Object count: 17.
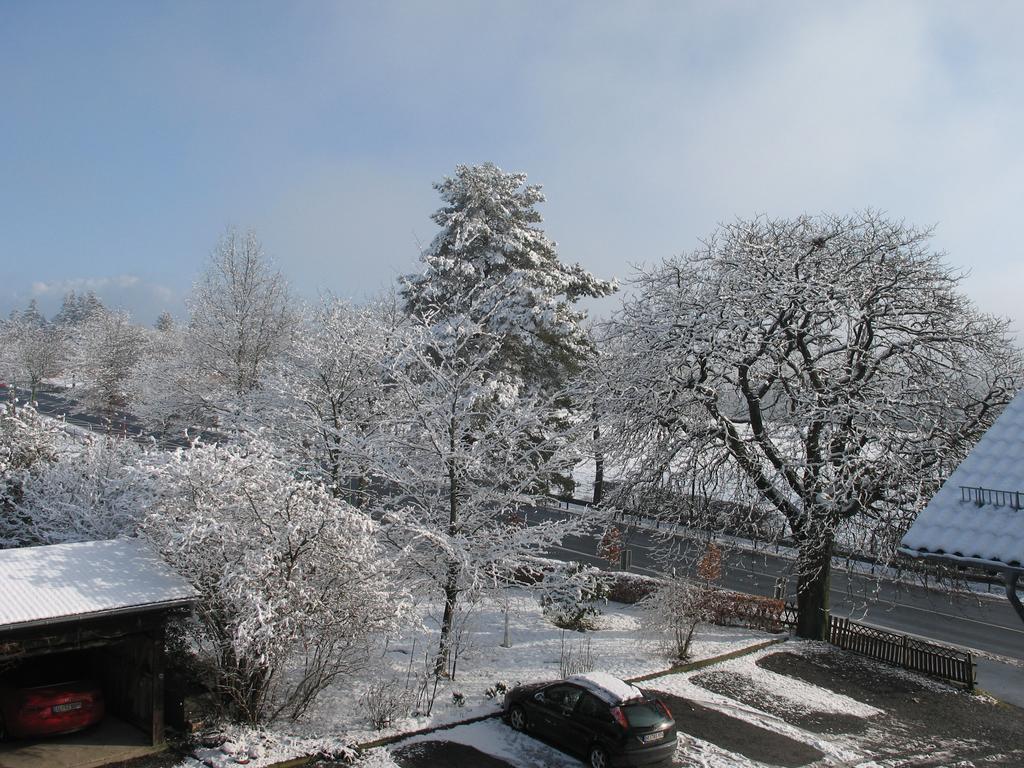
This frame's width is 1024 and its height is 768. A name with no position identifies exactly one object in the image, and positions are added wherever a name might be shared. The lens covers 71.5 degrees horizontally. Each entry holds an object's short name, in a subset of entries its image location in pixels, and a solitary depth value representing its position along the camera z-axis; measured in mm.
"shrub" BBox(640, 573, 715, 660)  15547
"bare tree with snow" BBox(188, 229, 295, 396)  28359
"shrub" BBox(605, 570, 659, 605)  20844
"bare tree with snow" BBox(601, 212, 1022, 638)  15758
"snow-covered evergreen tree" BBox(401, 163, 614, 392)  24516
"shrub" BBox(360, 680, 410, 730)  11133
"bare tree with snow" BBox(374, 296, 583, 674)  13000
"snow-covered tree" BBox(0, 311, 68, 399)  68188
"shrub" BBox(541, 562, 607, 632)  16827
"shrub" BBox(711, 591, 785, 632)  18594
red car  9656
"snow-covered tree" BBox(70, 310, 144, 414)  52625
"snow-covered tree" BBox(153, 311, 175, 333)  109312
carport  8828
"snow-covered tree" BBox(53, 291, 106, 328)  131375
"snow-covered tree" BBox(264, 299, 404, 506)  19141
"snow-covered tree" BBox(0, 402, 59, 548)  14633
